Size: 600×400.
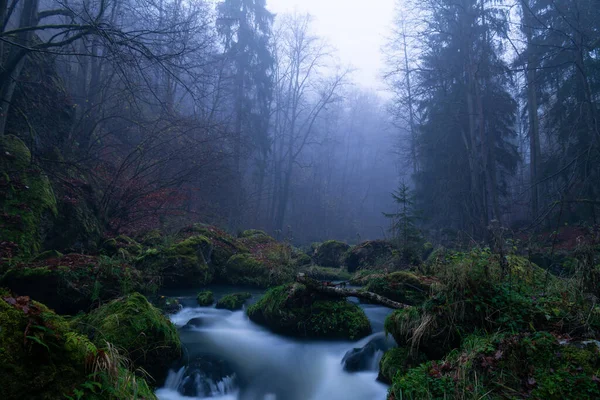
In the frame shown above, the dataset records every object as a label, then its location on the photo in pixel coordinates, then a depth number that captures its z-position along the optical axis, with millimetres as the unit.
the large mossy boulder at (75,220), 9508
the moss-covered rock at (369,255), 13227
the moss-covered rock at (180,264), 9938
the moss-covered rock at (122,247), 9914
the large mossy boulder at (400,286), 7641
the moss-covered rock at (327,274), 13422
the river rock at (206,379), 5152
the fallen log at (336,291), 6498
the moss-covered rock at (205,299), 8867
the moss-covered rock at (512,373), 3193
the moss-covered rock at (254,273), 11477
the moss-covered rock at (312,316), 6738
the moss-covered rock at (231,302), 8672
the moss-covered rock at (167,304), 7945
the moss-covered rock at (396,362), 4738
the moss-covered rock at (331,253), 16298
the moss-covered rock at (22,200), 8023
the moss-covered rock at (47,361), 2416
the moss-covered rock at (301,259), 14757
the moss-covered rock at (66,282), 6430
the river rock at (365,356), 5832
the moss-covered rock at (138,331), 4872
